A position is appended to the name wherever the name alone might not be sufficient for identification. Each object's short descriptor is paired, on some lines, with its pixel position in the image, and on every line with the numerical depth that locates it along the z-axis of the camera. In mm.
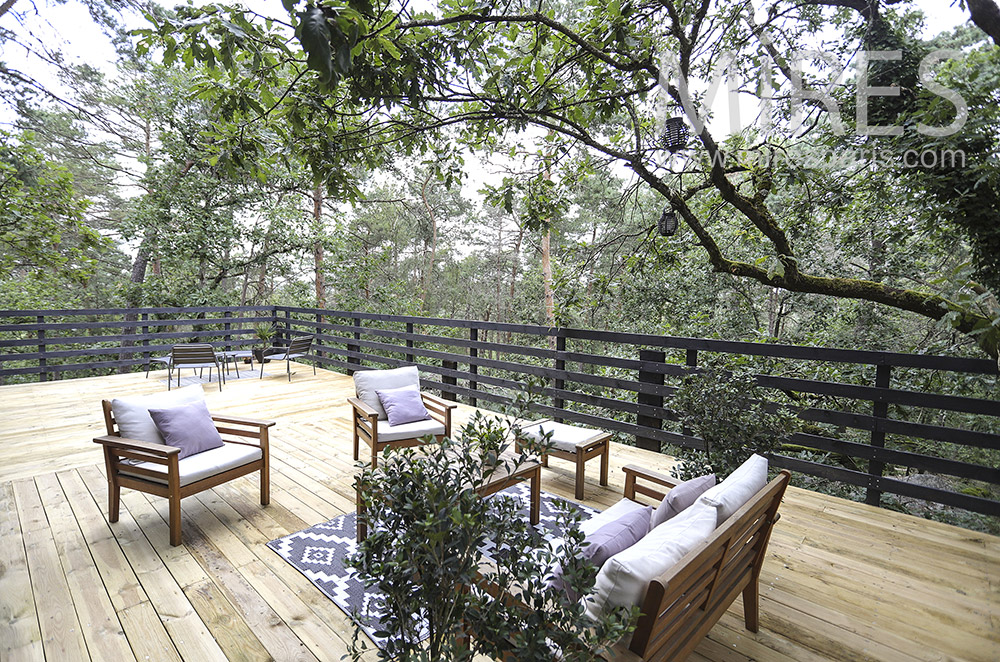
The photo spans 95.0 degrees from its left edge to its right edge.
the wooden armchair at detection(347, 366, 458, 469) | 3168
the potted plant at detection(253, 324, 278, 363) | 7622
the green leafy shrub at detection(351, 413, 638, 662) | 947
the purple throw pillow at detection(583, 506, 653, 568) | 1426
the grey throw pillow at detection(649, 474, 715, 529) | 1672
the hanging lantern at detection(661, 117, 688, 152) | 3094
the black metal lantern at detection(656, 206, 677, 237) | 3574
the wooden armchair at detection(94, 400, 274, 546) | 2410
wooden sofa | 1097
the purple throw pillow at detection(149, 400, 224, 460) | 2680
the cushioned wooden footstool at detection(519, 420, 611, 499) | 3014
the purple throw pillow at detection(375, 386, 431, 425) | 3361
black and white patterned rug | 2018
